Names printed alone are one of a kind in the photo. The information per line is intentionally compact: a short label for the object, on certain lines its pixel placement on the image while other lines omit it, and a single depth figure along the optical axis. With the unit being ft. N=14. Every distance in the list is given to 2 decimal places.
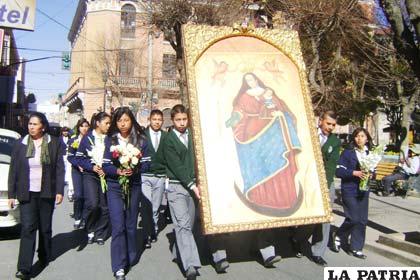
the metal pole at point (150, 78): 95.40
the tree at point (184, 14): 55.57
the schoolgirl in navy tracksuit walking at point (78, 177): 27.84
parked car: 24.57
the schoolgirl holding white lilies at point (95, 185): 24.34
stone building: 149.38
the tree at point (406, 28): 22.13
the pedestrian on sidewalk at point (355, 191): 22.76
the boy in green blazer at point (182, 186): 18.84
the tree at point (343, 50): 44.70
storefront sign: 67.87
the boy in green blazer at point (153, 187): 25.36
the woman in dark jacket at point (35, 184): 19.06
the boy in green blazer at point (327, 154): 21.47
